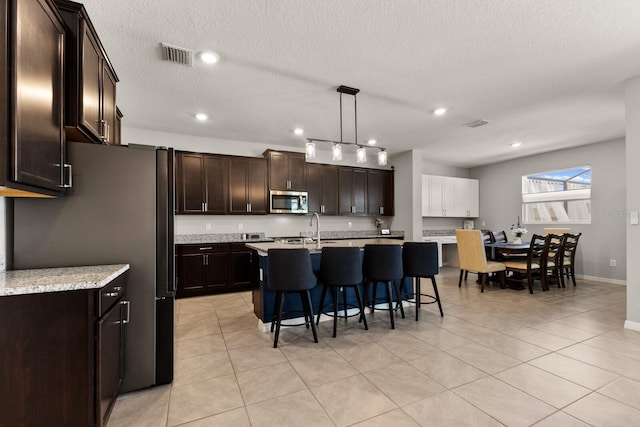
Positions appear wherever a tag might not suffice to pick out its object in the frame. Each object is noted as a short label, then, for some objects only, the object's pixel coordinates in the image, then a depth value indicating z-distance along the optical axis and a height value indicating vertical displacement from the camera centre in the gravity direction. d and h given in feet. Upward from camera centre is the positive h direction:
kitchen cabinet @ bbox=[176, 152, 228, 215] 15.67 +1.77
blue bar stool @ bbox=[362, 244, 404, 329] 10.53 -1.79
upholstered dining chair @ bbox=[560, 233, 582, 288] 16.74 -2.44
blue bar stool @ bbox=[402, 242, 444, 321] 11.18 -1.72
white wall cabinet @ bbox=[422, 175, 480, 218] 23.11 +1.44
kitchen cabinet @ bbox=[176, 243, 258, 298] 14.96 -2.74
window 19.22 +1.16
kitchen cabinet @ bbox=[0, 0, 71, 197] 4.33 +1.93
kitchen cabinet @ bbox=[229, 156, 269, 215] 16.81 +1.76
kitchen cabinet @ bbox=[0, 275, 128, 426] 4.45 -2.21
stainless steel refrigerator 6.06 -0.32
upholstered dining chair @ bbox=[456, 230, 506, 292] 15.87 -2.40
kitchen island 10.41 -2.89
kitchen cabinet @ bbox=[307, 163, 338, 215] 18.94 +1.77
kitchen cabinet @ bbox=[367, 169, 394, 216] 21.12 +1.65
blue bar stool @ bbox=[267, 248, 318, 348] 8.99 -1.71
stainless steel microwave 17.57 +0.87
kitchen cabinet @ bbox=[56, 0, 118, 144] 6.09 +3.05
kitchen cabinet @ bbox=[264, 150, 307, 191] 17.61 +2.75
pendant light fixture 10.81 +2.44
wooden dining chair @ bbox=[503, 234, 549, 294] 15.55 -2.81
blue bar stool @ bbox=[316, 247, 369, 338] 9.75 -1.75
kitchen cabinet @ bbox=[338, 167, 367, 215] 20.07 +1.67
